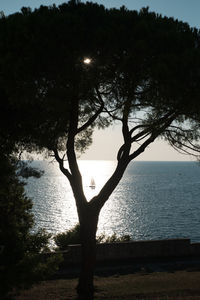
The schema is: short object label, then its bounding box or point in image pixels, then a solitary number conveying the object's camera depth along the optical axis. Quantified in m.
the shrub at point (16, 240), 7.66
